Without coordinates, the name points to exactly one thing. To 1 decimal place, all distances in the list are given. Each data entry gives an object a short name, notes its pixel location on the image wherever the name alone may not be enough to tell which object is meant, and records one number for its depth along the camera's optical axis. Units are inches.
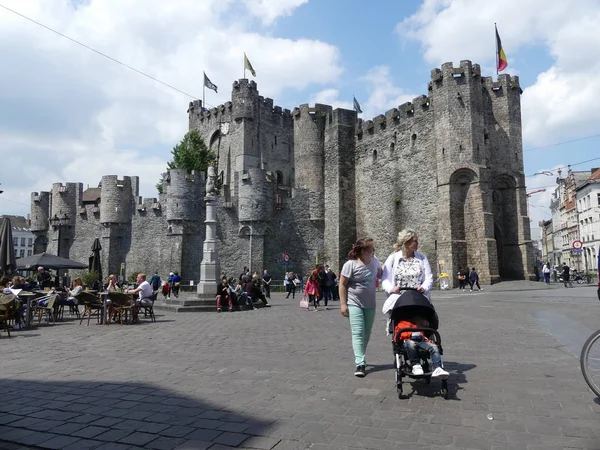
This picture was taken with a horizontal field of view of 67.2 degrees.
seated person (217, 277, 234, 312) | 584.9
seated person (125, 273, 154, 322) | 442.3
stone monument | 604.7
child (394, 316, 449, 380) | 160.2
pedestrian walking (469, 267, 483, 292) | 902.4
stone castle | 1042.7
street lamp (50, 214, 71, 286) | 1534.2
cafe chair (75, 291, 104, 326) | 449.1
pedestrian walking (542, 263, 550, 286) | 1026.7
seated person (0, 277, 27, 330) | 342.0
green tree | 1614.2
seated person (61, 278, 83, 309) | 468.4
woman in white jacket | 184.4
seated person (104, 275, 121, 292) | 507.4
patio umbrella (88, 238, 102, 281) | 878.4
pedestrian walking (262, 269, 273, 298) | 827.0
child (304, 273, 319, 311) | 579.5
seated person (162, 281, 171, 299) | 772.0
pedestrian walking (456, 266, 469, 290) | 937.0
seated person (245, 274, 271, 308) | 652.5
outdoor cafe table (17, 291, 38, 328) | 410.5
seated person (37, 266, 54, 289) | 674.3
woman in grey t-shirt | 198.4
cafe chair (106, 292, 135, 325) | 417.7
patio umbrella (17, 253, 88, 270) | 686.5
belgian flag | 1098.1
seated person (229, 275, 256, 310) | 623.6
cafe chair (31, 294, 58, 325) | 427.4
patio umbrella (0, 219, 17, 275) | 488.8
